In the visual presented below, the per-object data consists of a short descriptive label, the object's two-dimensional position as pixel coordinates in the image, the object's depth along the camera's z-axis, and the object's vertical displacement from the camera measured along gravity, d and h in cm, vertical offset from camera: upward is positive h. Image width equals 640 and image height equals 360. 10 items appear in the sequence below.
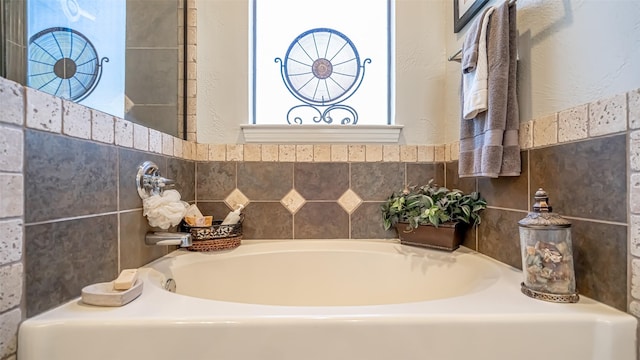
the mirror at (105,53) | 72 +46
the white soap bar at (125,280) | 68 -24
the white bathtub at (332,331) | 57 -30
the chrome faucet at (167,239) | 103 -20
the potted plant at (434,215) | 123 -14
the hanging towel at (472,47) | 107 +53
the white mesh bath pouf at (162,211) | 100 -10
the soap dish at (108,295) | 65 -26
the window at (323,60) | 165 +72
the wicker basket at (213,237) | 124 -24
